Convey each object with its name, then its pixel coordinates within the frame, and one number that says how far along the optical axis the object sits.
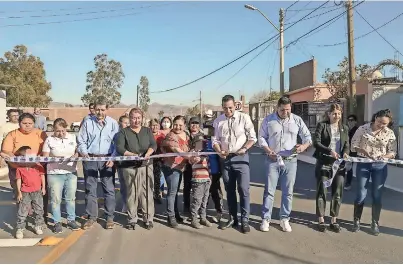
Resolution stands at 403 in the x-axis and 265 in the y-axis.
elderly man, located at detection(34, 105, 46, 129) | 11.04
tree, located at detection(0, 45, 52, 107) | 44.59
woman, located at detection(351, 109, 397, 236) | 5.39
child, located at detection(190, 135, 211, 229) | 5.62
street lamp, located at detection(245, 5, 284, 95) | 18.55
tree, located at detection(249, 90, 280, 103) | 41.28
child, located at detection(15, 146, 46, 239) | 5.25
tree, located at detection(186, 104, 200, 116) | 67.10
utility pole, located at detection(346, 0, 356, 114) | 12.42
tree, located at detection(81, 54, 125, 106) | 51.69
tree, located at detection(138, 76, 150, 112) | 61.05
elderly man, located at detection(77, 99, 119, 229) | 5.56
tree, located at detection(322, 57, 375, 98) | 22.21
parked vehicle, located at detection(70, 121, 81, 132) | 43.81
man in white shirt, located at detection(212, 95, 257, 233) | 5.44
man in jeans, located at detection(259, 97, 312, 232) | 5.42
